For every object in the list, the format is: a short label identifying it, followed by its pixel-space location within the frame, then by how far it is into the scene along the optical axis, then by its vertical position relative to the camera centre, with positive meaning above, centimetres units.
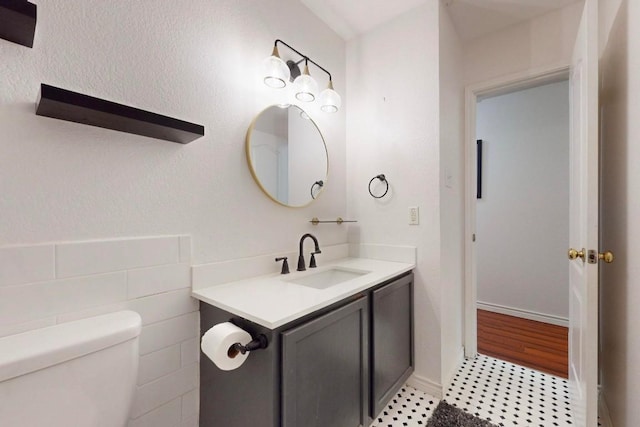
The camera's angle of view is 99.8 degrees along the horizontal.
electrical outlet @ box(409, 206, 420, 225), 178 -3
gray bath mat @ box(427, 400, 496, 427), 144 -114
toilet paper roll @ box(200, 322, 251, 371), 89 -44
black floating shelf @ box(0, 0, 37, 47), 69 +53
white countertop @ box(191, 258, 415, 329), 94 -35
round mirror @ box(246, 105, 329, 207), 148 +35
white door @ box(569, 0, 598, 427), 117 -5
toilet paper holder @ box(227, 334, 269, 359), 91 -45
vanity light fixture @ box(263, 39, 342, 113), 140 +75
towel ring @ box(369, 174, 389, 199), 191 +22
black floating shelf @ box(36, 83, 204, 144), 78 +32
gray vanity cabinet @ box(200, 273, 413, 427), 92 -65
